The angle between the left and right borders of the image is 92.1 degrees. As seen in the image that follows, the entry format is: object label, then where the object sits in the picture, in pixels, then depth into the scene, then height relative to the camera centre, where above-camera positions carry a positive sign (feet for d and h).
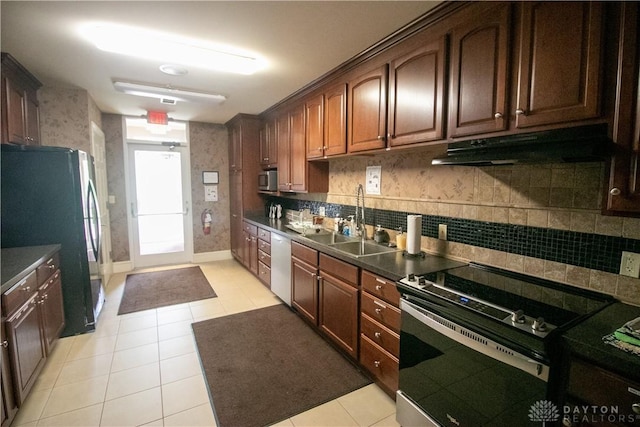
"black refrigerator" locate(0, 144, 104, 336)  8.57 -0.70
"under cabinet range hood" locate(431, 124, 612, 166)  3.95 +0.61
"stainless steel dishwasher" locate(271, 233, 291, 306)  11.02 -2.94
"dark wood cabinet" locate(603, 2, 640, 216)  3.73 +0.85
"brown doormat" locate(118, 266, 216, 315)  12.03 -4.42
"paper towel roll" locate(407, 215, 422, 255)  7.47 -1.08
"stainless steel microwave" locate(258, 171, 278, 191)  14.44 +0.38
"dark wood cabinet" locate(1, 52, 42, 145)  8.39 +2.50
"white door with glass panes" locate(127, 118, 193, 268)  16.71 -0.85
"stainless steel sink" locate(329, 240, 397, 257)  8.35 -1.70
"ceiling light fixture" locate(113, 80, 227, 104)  10.15 +3.35
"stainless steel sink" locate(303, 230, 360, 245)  10.21 -1.68
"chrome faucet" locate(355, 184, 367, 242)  9.49 -1.14
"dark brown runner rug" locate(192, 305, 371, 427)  6.55 -4.58
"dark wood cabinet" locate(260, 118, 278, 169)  14.11 +2.04
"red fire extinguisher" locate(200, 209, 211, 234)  18.21 -1.88
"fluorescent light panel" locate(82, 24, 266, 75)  6.95 +3.47
